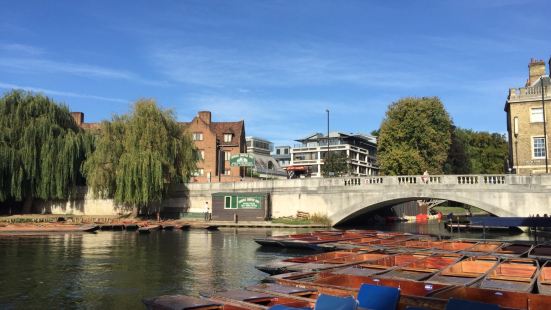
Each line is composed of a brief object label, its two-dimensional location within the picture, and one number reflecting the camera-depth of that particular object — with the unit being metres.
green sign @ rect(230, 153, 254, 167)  56.59
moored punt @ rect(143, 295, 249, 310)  9.61
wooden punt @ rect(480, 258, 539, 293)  12.20
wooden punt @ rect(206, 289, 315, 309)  9.79
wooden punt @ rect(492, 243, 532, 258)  18.80
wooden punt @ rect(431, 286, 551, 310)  9.64
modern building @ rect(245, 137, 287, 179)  83.68
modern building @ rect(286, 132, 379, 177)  89.75
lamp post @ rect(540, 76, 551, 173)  40.91
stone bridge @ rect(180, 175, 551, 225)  35.25
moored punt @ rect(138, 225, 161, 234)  38.03
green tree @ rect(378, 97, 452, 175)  53.28
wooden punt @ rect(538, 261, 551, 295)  11.73
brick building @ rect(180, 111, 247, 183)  68.62
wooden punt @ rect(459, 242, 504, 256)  19.34
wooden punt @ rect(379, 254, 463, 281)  13.80
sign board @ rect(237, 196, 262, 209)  46.71
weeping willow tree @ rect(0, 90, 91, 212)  44.69
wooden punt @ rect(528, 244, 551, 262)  17.70
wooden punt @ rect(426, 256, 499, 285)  13.31
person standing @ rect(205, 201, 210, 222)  48.89
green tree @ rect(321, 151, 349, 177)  68.94
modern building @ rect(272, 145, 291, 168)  118.06
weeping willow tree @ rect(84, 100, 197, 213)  44.81
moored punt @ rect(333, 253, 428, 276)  14.23
